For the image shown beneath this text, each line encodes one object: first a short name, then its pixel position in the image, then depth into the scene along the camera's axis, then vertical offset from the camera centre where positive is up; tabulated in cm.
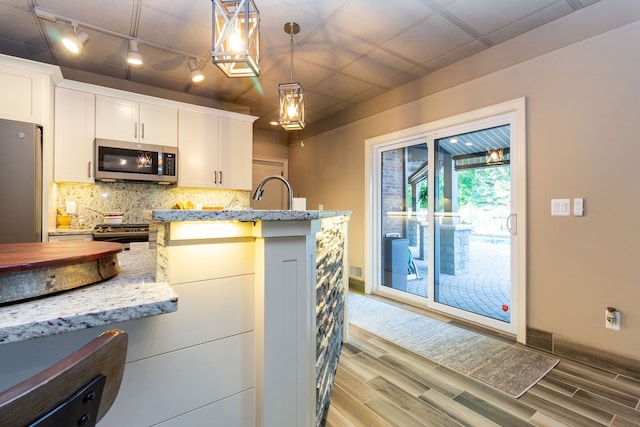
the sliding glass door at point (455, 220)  281 -6
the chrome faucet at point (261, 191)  167 +13
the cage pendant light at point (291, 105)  238 +88
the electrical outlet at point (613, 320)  212 -74
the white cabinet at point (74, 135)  313 +84
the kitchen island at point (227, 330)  90 -38
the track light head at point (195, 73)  318 +152
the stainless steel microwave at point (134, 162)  332 +61
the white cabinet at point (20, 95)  262 +107
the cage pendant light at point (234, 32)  148 +92
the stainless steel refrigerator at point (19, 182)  248 +27
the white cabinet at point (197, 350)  87 -43
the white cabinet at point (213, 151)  386 +86
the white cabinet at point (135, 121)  337 +110
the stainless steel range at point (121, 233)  311 -20
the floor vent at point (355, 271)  429 -82
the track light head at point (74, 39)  247 +146
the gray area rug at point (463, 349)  206 -110
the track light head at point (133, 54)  274 +147
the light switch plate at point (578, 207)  229 +6
